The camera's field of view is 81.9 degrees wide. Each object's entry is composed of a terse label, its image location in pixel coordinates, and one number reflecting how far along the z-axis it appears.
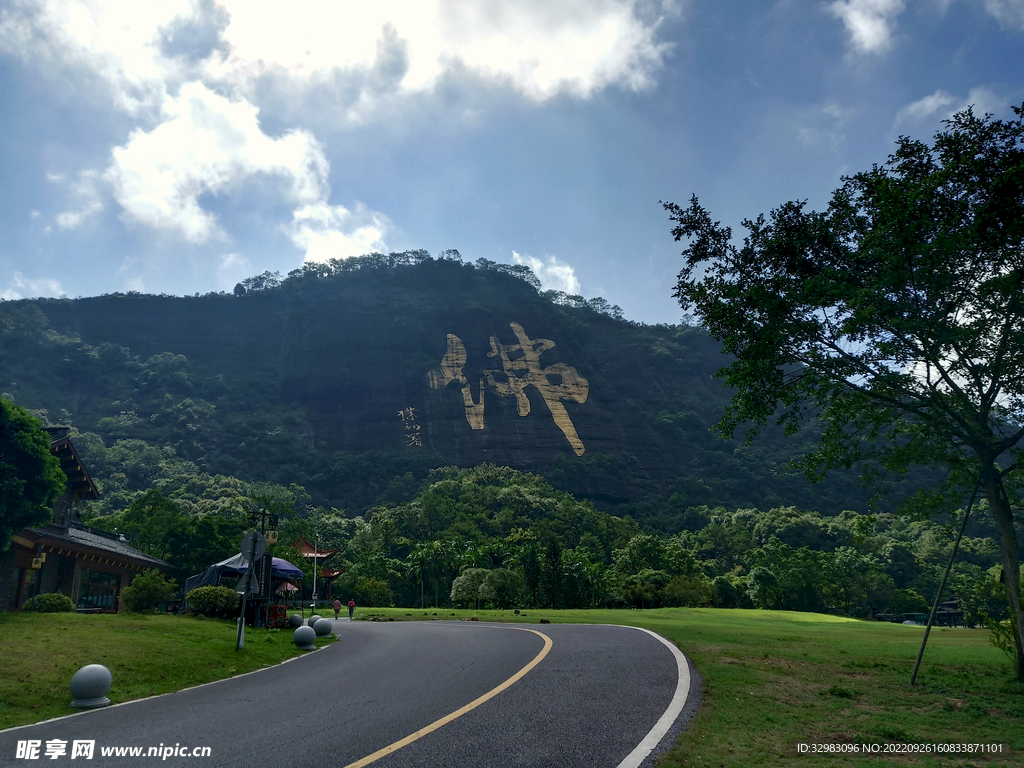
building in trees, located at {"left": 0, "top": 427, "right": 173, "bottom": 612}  27.09
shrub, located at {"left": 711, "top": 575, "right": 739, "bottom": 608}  72.88
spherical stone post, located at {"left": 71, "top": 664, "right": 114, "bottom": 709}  9.41
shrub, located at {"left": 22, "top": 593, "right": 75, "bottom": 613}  24.72
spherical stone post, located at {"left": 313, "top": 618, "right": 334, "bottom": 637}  21.92
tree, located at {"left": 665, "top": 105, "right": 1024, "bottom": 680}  12.12
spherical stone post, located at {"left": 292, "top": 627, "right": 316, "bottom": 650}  18.20
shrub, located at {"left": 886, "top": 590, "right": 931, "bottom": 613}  83.75
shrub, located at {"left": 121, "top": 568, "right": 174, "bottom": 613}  26.98
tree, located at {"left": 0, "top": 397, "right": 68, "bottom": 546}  20.23
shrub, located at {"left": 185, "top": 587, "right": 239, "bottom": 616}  26.00
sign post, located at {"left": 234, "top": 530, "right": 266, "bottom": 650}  15.07
